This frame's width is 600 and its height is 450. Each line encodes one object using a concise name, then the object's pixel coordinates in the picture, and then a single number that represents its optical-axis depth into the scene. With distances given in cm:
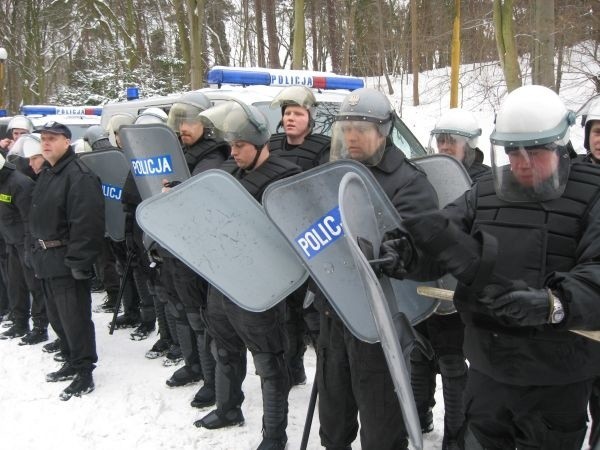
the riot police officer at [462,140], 347
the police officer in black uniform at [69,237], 398
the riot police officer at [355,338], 238
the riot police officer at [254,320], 296
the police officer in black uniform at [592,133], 313
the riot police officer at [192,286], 360
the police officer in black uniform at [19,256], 502
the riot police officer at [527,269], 178
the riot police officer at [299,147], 365
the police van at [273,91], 545
